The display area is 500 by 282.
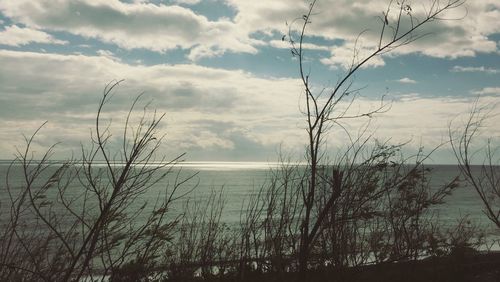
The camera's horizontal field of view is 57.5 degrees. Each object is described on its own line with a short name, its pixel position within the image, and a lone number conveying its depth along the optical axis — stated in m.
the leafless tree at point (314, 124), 4.72
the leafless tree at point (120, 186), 3.87
